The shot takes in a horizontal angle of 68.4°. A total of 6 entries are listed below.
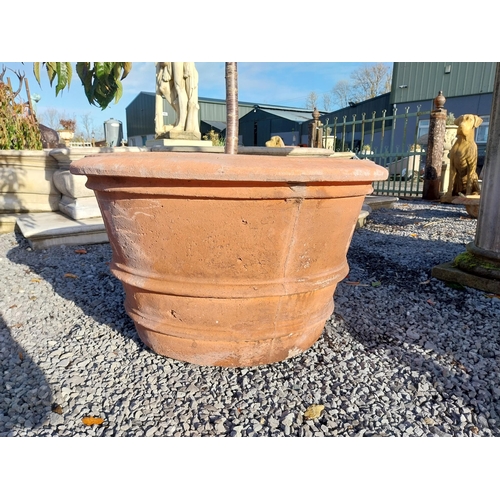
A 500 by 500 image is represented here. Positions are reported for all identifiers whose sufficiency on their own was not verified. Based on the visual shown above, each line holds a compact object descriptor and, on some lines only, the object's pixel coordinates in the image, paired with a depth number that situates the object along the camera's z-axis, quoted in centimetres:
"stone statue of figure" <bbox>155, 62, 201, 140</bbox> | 589
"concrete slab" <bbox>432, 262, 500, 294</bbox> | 256
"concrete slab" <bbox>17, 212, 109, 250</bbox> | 365
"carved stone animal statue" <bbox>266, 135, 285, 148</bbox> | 780
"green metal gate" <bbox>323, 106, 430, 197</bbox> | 865
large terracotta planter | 131
